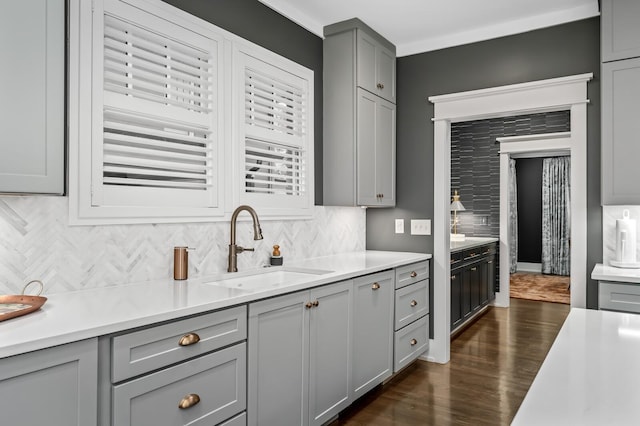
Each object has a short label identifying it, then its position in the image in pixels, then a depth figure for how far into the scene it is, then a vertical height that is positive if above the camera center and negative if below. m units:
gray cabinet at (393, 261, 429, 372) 3.41 -0.77
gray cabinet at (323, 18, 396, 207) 3.54 +0.82
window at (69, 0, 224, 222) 2.09 +0.50
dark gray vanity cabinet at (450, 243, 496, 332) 4.68 -0.75
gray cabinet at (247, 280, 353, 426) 2.11 -0.74
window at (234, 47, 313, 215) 2.88 +0.57
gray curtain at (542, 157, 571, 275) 8.88 +0.03
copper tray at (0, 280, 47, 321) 1.54 -0.32
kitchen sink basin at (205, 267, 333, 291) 2.60 -0.38
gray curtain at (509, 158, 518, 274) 8.88 -0.04
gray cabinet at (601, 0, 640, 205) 2.95 +0.78
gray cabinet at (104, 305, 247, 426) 1.51 -0.59
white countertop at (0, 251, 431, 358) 1.35 -0.35
